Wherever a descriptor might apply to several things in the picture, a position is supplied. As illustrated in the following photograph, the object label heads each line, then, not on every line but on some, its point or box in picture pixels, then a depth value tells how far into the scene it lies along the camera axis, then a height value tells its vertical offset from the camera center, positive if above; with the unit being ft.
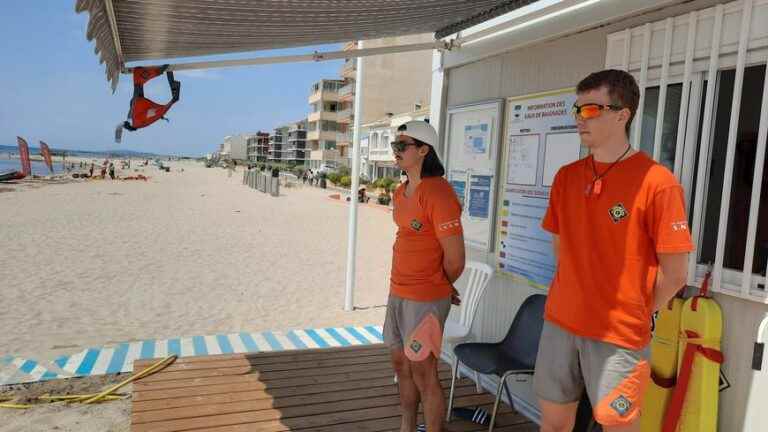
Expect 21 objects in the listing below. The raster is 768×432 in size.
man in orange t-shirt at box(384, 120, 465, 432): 8.32 -1.37
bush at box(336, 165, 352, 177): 144.57 -0.37
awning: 9.21 +2.86
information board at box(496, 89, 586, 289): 10.37 +0.19
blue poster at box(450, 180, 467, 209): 13.48 -0.28
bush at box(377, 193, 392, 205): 89.12 -4.47
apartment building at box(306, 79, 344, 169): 212.84 +18.95
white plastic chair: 11.82 -2.91
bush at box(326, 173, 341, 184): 143.97 -2.17
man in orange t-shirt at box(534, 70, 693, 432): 5.76 -0.76
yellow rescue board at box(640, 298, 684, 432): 7.87 -2.54
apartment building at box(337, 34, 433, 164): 172.04 +28.58
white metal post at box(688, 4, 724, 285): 7.57 +0.82
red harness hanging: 11.23 +1.16
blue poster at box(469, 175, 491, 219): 12.57 -0.41
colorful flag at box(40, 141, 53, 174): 135.92 -0.08
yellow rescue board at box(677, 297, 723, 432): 7.45 -2.54
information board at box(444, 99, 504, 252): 12.37 +0.39
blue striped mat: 14.14 -5.56
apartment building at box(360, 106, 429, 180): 147.24 +7.55
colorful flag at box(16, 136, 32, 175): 122.21 -1.12
